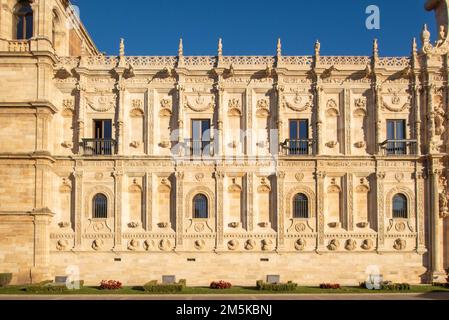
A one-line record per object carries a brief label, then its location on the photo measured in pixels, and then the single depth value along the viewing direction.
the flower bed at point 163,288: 38.78
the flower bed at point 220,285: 41.31
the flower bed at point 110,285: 40.81
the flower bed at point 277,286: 39.72
